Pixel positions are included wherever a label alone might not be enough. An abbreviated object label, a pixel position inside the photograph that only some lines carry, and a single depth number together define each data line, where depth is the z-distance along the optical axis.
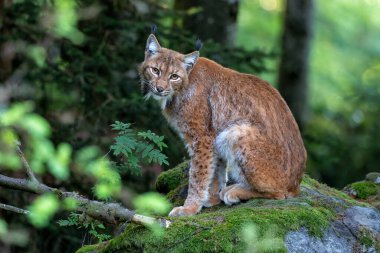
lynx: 11.27
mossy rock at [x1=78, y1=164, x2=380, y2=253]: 9.00
